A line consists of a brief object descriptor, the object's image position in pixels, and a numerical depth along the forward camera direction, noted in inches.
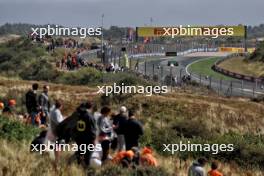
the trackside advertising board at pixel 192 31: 4010.8
